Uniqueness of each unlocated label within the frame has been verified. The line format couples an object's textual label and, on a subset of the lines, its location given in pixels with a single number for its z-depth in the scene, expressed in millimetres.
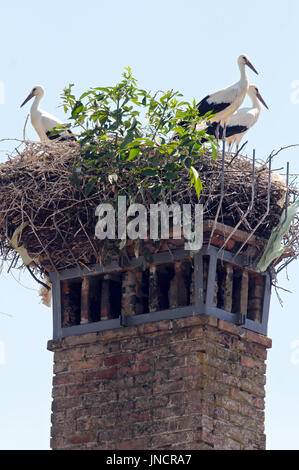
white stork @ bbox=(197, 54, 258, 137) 18109
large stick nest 15703
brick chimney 15281
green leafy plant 15531
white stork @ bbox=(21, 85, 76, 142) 18969
